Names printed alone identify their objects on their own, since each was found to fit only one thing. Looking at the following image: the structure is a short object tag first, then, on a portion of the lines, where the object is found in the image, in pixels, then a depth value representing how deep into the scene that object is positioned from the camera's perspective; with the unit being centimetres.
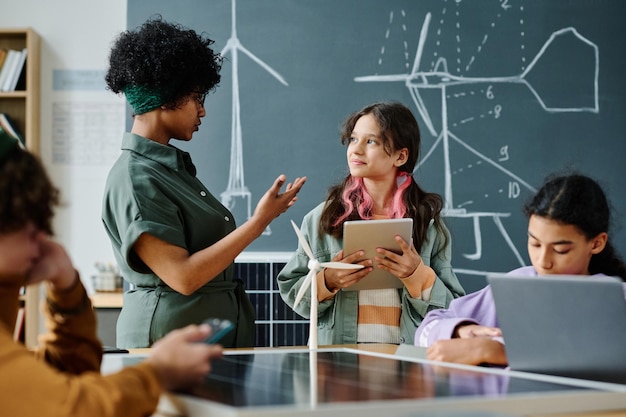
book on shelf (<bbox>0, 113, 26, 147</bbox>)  445
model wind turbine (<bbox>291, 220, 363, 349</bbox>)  198
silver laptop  124
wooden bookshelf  445
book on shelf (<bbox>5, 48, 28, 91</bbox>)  448
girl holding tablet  232
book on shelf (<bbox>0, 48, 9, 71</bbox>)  447
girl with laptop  173
